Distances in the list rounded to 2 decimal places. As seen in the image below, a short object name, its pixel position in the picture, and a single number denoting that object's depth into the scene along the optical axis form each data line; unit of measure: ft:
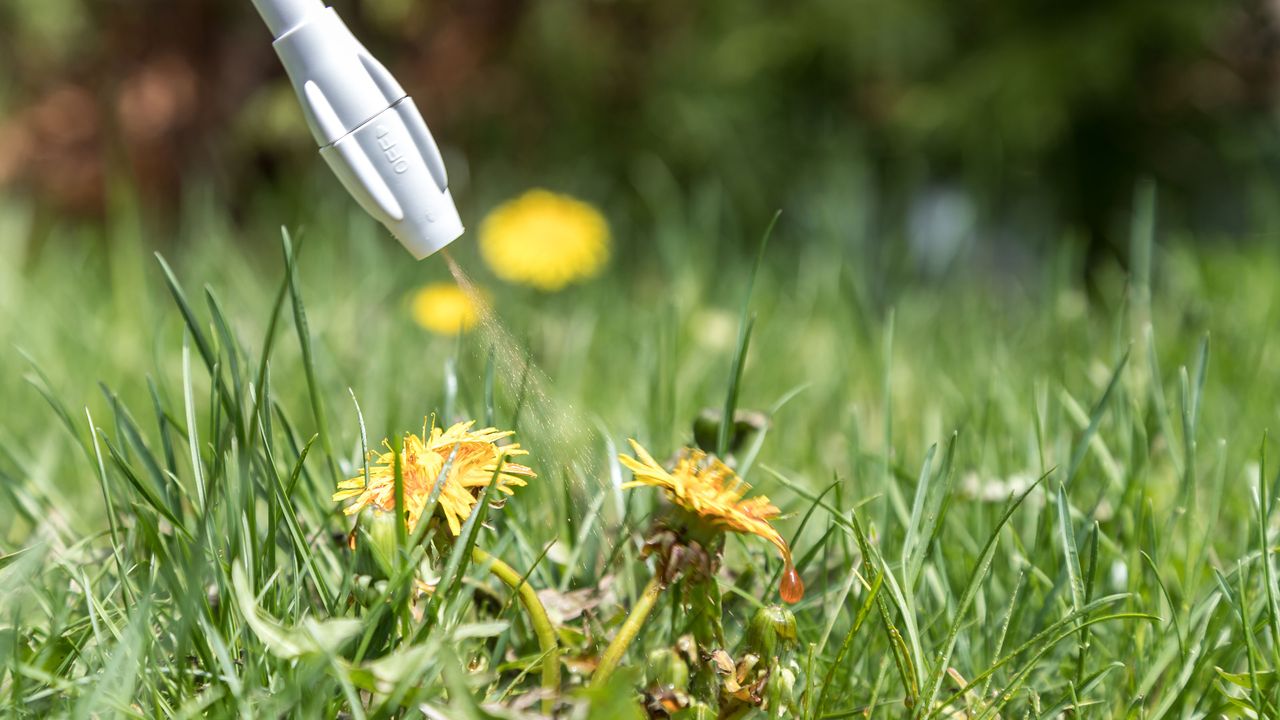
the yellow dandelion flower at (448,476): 3.49
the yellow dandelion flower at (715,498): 3.48
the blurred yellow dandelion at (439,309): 5.23
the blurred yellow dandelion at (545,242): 6.07
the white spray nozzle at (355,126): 3.50
